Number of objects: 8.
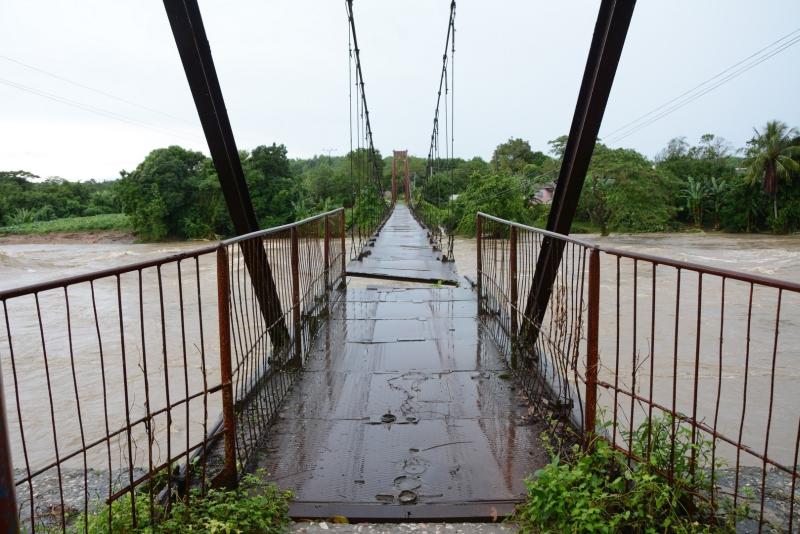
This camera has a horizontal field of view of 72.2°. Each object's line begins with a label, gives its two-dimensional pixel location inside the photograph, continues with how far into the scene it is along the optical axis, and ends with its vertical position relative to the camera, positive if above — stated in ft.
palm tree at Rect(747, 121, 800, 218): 83.82 +6.40
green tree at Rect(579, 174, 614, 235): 88.63 +0.79
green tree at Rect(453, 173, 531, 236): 69.98 +0.93
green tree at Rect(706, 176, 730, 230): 94.32 +1.52
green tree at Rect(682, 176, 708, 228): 95.04 +0.72
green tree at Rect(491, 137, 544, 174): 130.00 +12.23
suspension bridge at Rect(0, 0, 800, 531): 5.92 -2.94
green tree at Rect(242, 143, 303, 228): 88.17 +3.36
